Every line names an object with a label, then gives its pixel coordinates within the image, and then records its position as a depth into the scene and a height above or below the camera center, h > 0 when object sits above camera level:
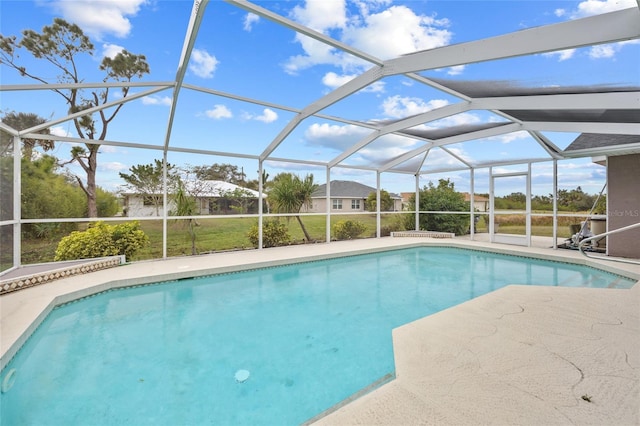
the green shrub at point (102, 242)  6.43 -0.64
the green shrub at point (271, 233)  9.42 -0.65
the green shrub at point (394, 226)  12.49 -0.55
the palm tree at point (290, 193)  9.58 +0.76
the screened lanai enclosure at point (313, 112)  4.00 +2.23
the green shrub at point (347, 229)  11.28 -0.61
